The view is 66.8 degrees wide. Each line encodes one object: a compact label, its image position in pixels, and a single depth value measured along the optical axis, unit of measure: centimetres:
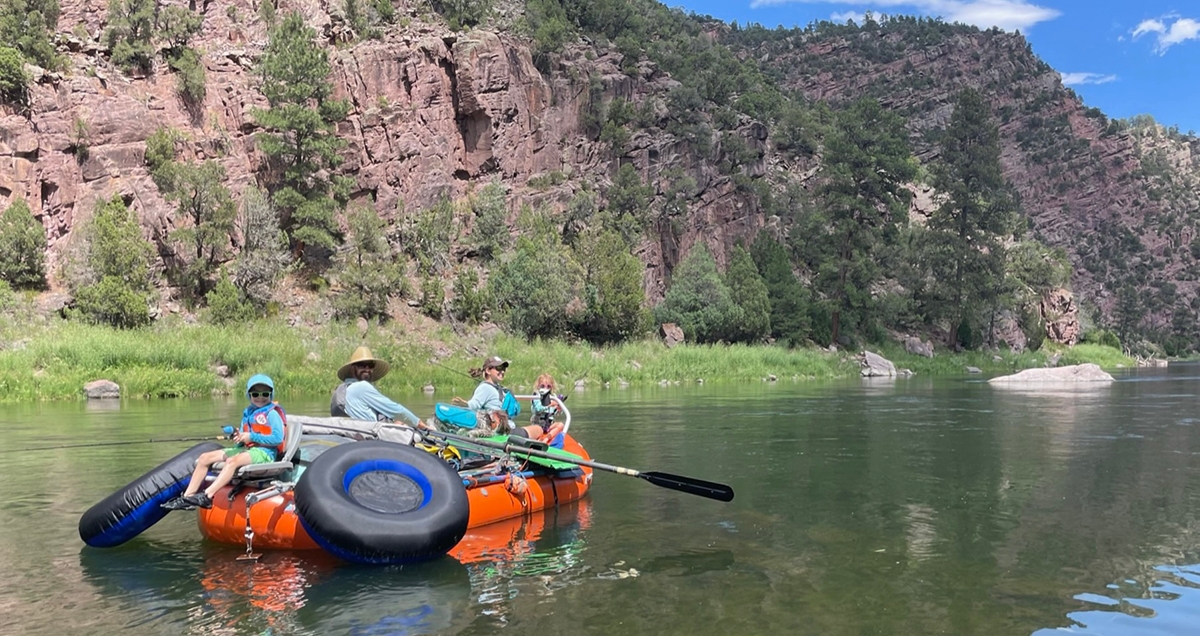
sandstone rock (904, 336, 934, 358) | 5776
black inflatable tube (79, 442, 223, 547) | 830
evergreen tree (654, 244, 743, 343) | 4681
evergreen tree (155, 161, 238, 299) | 3709
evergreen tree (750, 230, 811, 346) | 5156
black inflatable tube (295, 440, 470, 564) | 745
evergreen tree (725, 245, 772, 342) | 4838
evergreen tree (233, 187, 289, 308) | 3731
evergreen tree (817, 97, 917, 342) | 5738
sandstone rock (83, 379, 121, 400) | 2477
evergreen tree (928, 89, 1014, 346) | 6034
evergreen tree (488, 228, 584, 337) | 3981
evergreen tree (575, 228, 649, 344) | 4241
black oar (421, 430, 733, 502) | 952
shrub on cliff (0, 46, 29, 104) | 3722
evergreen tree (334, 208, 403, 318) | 3831
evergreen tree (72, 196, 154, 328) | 3141
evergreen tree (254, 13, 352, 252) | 4138
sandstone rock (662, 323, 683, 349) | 4578
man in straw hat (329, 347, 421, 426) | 1003
